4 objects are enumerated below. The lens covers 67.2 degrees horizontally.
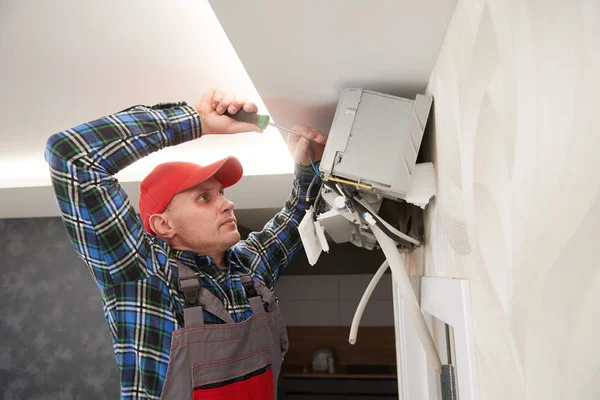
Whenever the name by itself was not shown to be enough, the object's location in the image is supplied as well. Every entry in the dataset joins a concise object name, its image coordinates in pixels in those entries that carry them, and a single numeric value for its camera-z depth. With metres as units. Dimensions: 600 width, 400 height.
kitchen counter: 3.32
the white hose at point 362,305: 1.14
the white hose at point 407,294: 0.90
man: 1.06
